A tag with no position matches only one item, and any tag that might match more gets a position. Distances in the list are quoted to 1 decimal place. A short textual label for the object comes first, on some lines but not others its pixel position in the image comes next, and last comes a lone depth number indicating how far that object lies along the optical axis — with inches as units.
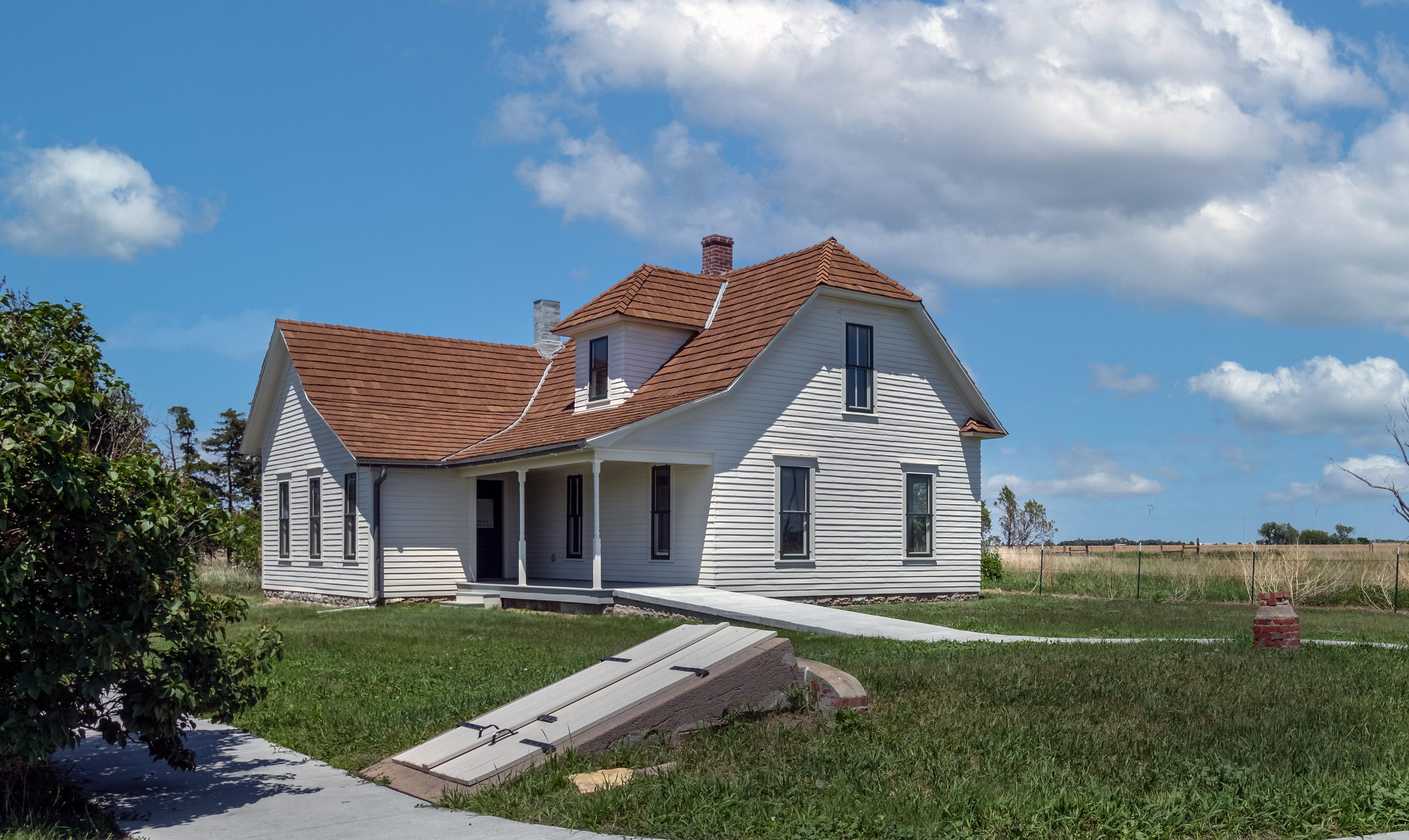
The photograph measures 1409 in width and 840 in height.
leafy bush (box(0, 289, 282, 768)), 265.3
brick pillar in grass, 511.8
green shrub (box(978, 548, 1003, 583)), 1312.7
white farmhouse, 883.4
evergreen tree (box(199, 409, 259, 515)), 1866.4
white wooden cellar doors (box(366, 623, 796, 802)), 310.7
